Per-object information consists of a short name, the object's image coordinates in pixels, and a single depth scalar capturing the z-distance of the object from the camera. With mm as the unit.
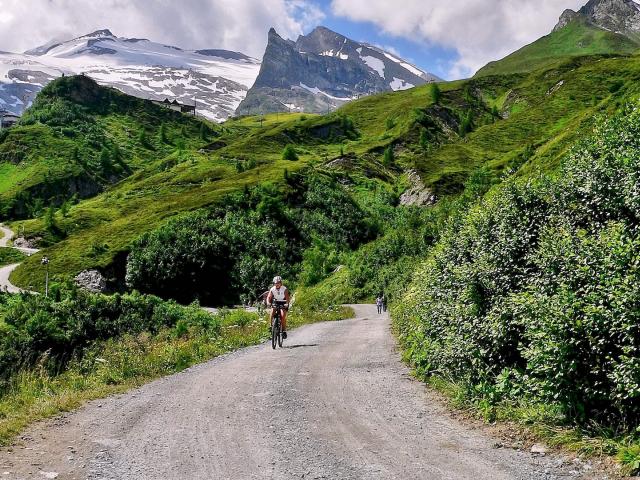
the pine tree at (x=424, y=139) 182025
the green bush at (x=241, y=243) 92688
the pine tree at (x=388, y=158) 165338
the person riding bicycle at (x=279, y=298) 21578
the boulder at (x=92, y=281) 87500
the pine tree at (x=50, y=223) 129500
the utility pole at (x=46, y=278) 82675
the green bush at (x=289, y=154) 167125
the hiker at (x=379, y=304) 54438
